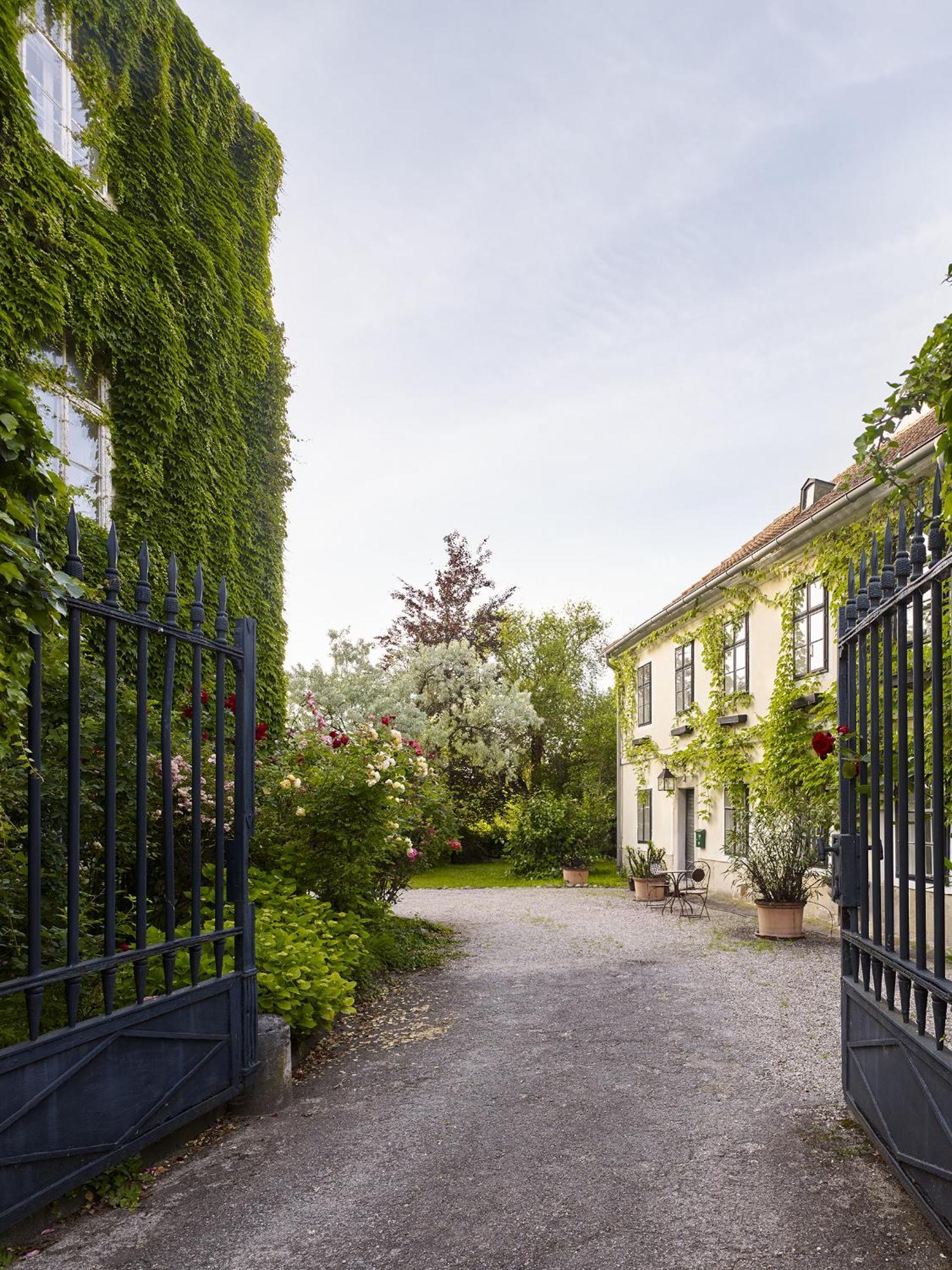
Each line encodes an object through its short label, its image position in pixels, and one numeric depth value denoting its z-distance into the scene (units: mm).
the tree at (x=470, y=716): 25969
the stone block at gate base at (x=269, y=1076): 4340
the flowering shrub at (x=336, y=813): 7348
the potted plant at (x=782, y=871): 10734
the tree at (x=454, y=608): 29578
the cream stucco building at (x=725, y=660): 12531
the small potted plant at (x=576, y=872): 20047
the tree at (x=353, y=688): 23906
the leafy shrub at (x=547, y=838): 22312
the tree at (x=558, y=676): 31156
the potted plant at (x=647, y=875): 15914
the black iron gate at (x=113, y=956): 2922
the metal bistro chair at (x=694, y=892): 13734
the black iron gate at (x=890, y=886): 2744
